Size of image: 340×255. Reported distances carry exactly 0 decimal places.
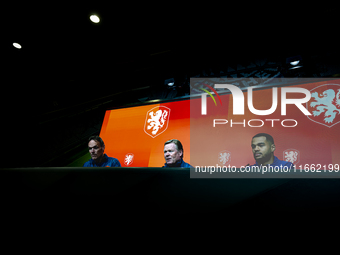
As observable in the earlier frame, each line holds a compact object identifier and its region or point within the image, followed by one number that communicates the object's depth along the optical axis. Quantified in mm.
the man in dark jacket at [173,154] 2693
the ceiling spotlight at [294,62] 2637
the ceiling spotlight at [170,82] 3385
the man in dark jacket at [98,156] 2957
